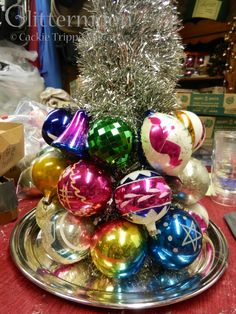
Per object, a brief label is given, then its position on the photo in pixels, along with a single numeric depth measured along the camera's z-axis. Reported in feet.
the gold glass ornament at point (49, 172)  1.75
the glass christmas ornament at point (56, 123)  1.71
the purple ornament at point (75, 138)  1.53
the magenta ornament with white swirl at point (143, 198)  1.39
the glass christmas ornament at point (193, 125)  1.70
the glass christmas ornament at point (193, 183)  1.73
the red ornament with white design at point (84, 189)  1.44
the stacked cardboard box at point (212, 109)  4.25
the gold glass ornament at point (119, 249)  1.42
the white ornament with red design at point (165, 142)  1.42
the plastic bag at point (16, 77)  4.59
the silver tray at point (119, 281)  1.36
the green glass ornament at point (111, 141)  1.43
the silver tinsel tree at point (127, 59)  1.59
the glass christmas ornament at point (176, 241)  1.45
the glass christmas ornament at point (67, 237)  1.49
